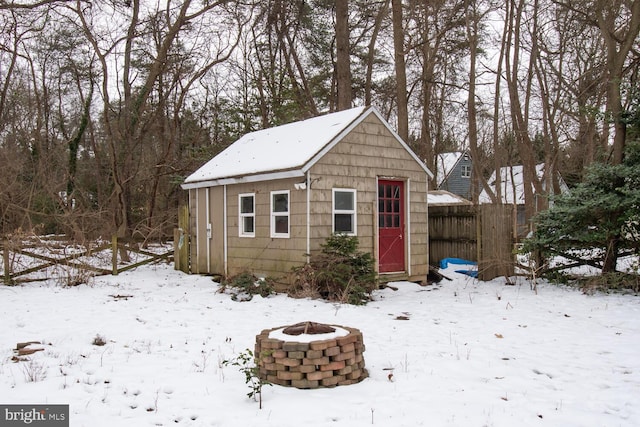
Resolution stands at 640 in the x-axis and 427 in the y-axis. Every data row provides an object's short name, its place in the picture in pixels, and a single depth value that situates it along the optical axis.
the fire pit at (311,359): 5.02
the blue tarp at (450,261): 13.38
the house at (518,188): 35.00
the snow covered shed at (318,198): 10.65
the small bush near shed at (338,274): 9.93
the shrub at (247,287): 10.43
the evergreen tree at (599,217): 10.06
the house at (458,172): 40.53
